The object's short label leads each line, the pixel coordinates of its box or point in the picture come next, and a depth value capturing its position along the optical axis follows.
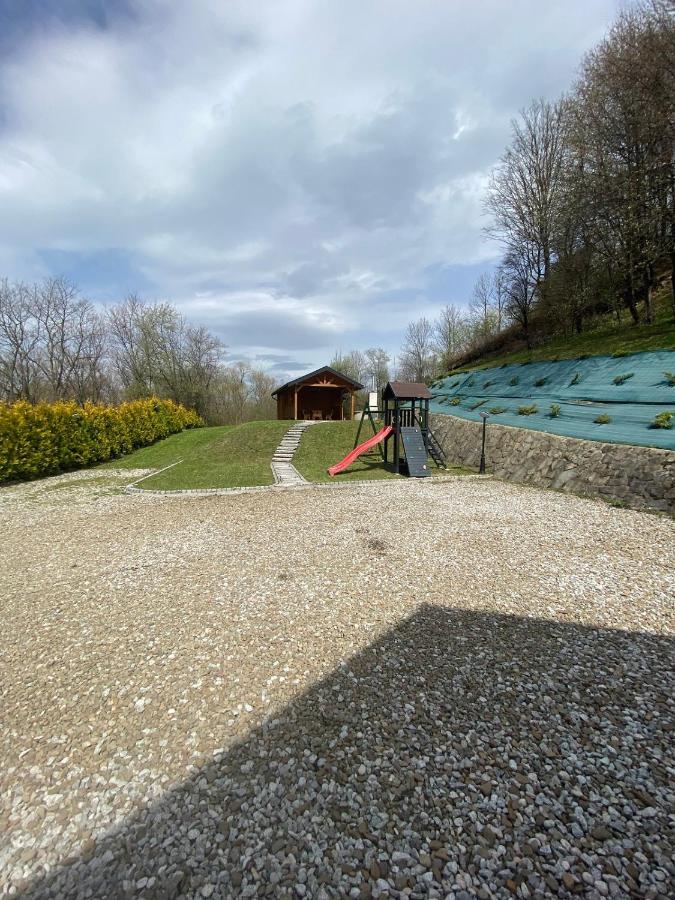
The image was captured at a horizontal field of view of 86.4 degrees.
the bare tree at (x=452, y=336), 31.92
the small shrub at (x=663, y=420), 6.93
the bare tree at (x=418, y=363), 37.60
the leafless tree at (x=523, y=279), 17.98
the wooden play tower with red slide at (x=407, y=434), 10.22
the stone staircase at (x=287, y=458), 9.70
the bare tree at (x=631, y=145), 10.74
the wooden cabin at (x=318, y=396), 20.44
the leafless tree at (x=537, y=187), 17.56
